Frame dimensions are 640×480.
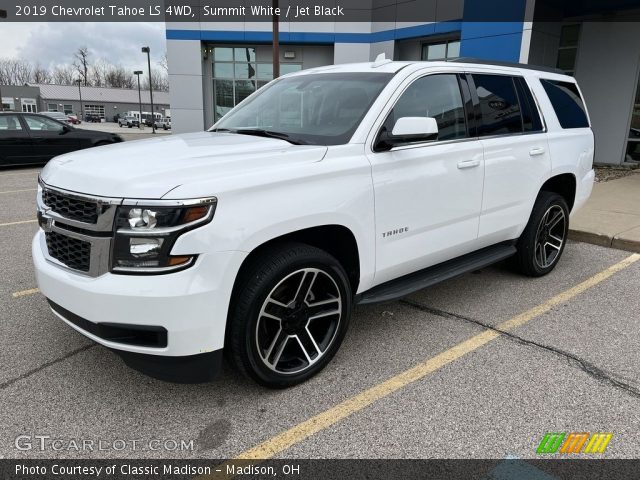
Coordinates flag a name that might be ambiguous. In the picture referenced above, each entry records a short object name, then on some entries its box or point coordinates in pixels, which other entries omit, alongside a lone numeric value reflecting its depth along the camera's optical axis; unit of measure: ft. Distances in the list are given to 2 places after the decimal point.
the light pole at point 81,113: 287.48
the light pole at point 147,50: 152.97
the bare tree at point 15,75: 353.92
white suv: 7.93
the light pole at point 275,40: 44.04
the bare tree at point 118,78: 377.26
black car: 42.47
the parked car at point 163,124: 202.59
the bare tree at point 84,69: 335.67
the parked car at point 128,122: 207.41
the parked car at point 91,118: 271.84
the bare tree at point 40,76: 374.63
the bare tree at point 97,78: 368.42
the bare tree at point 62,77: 375.45
